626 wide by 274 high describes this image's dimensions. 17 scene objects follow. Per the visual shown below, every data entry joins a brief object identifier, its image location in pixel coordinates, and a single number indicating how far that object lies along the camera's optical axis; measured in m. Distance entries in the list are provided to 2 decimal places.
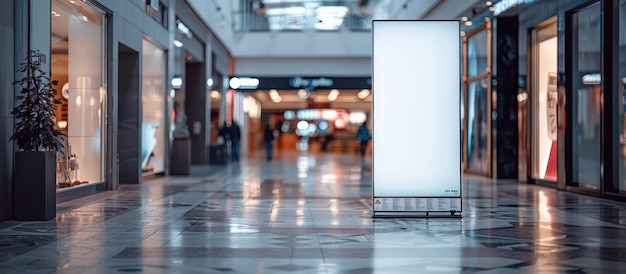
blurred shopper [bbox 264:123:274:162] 33.47
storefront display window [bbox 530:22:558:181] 16.98
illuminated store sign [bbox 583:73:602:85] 14.01
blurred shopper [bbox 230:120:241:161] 30.49
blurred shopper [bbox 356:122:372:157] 36.78
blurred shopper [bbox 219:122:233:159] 30.17
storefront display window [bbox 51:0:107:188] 13.00
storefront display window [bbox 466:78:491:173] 21.17
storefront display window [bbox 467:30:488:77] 21.16
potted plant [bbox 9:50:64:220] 9.63
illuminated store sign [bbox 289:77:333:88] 32.91
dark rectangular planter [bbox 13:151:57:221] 9.66
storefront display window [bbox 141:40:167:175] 18.23
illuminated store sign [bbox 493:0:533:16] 17.73
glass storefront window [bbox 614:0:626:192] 13.12
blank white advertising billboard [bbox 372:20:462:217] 10.17
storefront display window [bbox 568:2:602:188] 14.22
